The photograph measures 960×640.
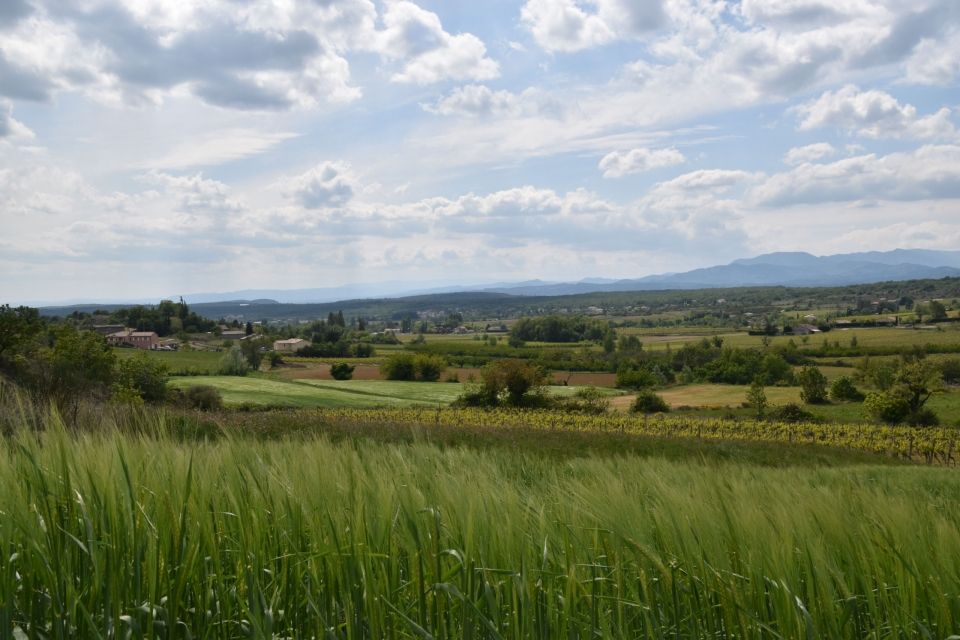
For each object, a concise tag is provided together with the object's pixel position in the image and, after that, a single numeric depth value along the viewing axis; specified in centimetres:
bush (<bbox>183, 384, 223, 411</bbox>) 4506
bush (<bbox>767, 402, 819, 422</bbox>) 5438
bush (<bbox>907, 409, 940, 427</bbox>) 5153
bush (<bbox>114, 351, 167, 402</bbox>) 4459
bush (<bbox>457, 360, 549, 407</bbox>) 5750
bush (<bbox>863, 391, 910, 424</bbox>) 5138
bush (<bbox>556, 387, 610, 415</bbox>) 5512
